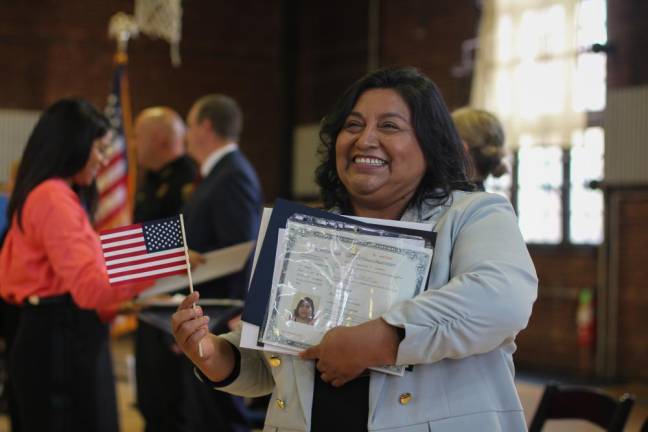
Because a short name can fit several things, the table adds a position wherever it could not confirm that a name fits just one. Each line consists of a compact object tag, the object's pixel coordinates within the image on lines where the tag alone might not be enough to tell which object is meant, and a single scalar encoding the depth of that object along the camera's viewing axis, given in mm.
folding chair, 2674
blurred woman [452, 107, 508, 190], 2766
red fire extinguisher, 8211
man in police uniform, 4367
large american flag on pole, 7375
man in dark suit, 4172
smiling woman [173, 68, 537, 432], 1474
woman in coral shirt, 3016
